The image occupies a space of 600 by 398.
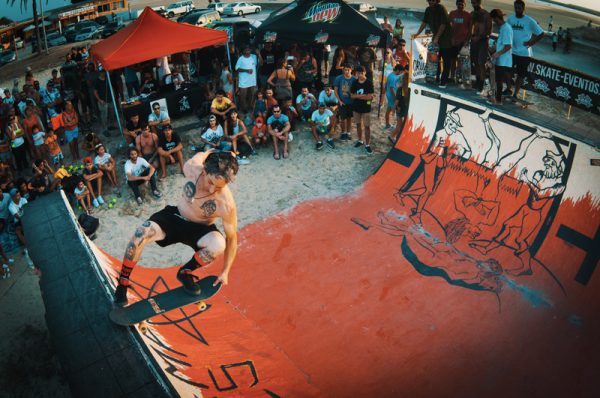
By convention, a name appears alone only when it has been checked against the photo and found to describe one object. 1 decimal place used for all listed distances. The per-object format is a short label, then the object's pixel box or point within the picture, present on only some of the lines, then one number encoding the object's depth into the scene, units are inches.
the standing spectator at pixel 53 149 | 445.1
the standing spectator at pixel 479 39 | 368.5
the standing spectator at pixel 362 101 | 437.1
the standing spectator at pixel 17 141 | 450.6
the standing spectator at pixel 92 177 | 399.9
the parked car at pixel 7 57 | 1083.2
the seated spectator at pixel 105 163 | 407.8
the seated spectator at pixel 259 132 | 458.0
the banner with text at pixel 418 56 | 400.5
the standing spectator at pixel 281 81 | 495.2
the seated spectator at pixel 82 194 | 388.3
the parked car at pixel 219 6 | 1225.6
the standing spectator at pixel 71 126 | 457.4
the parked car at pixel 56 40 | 1193.9
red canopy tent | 456.4
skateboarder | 184.7
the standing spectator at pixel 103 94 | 503.5
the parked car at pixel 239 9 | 1291.8
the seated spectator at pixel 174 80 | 515.2
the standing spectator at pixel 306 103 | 478.9
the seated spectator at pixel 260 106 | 471.8
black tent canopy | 483.5
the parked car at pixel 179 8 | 1378.1
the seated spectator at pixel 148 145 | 426.3
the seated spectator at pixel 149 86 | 502.3
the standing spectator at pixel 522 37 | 340.2
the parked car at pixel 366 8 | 1179.3
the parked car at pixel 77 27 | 1192.2
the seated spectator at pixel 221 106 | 465.1
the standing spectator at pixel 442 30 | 384.2
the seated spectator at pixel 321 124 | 457.4
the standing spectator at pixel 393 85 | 458.6
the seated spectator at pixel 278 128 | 449.1
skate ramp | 229.9
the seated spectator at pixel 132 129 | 448.1
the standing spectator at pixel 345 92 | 450.9
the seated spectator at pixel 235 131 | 443.5
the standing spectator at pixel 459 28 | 377.4
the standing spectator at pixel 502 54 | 341.7
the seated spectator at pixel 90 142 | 446.6
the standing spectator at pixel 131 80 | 526.6
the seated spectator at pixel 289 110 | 470.6
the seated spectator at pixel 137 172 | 392.8
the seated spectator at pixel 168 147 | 424.8
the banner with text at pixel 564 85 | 334.0
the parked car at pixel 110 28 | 1175.3
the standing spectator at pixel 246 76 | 508.1
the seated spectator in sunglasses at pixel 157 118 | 454.6
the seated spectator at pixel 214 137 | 434.3
